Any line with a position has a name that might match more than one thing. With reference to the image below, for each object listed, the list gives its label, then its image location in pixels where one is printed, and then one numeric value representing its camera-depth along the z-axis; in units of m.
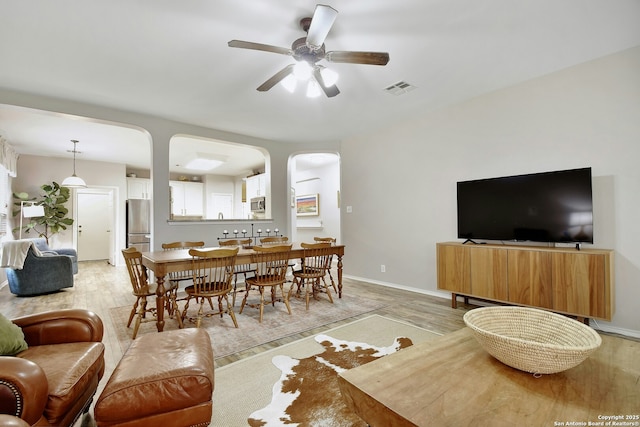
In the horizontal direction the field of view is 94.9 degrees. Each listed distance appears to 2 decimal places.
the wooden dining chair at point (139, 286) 2.75
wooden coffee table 0.87
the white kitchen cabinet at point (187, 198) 8.59
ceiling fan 1.85
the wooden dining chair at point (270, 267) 3.22
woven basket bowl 1.00
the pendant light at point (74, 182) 5.67
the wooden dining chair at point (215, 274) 2.79
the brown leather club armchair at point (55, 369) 1.00
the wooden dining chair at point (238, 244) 3.76
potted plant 6.29
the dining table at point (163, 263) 2.63
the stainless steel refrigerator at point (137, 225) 7.26
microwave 6.79
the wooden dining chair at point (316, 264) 3.68
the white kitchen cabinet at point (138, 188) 7.75
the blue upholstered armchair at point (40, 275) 4.27
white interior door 7.80
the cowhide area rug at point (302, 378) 1.58
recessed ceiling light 6.70
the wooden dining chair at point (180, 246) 3.80
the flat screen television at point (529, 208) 2.74
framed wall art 7.95
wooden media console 2.47
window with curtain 4.88
